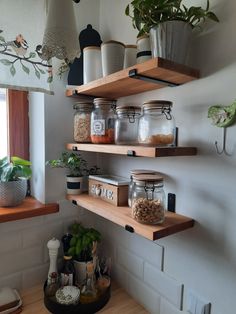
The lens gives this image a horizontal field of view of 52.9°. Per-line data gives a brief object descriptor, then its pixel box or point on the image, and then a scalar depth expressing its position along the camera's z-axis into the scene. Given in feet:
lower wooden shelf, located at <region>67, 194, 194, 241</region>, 2.51
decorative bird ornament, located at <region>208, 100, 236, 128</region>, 2.34
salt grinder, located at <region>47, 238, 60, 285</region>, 3.69
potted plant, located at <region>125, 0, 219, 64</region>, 2.41
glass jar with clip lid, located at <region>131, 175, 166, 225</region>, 2.68
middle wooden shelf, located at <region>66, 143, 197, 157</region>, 2.41
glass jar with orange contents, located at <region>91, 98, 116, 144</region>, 3.30
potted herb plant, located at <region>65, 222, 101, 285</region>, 3.67
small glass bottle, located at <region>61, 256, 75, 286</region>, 3.56
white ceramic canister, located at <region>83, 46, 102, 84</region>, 3.41
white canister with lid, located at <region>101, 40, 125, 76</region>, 3.01
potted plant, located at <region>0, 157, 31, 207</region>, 3.50
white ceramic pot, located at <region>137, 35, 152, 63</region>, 2.77
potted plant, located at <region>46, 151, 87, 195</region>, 3.73
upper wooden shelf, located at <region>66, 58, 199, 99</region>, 2.40
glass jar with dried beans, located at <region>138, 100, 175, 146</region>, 2.69
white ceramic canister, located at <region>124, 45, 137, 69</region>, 3.13
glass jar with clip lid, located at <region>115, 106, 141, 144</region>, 3.10
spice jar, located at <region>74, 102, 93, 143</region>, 3.66
